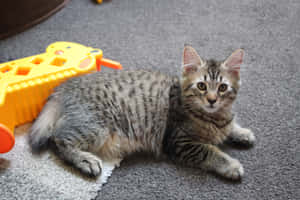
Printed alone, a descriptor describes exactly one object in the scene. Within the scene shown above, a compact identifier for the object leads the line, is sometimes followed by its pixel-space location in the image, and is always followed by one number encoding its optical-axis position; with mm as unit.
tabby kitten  1008
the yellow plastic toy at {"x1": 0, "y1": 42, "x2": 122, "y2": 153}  1045
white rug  982
